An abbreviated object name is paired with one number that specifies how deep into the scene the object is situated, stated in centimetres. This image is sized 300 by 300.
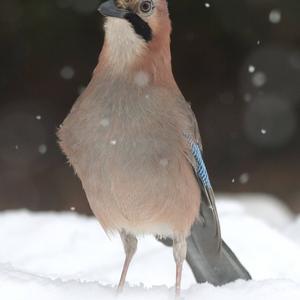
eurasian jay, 696
